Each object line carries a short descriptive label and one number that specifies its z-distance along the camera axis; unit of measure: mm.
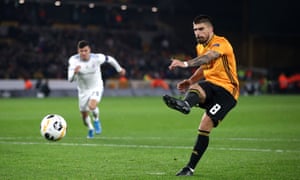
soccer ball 13258
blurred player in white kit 18297
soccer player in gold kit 10359
